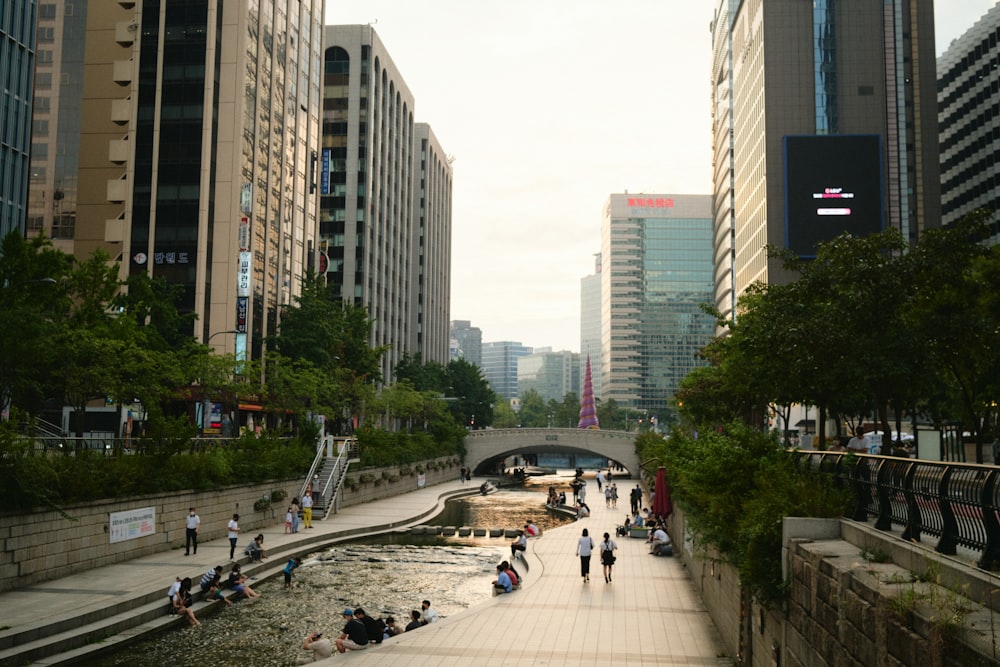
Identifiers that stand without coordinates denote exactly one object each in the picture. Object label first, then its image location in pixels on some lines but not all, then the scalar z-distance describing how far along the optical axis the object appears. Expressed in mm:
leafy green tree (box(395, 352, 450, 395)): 101438
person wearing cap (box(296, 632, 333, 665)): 19672
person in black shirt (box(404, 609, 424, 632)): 21734
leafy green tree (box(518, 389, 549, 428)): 189600
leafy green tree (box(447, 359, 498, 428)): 117688
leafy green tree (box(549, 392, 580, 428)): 182125
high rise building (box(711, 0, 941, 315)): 90500
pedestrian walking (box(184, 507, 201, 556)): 30797
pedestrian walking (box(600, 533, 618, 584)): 27828
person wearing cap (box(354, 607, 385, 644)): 20109
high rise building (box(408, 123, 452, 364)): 133125
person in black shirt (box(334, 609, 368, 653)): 19531
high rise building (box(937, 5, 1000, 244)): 111188
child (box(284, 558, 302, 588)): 29031
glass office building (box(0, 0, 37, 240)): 51469
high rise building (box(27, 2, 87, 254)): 66625
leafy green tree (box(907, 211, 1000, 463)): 23203
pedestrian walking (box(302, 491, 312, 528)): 41719
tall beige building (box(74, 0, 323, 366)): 65062
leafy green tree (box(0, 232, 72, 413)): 29922
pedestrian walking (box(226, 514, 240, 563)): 30734
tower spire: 151250
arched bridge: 94125
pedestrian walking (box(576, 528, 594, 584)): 27641
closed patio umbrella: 36125
